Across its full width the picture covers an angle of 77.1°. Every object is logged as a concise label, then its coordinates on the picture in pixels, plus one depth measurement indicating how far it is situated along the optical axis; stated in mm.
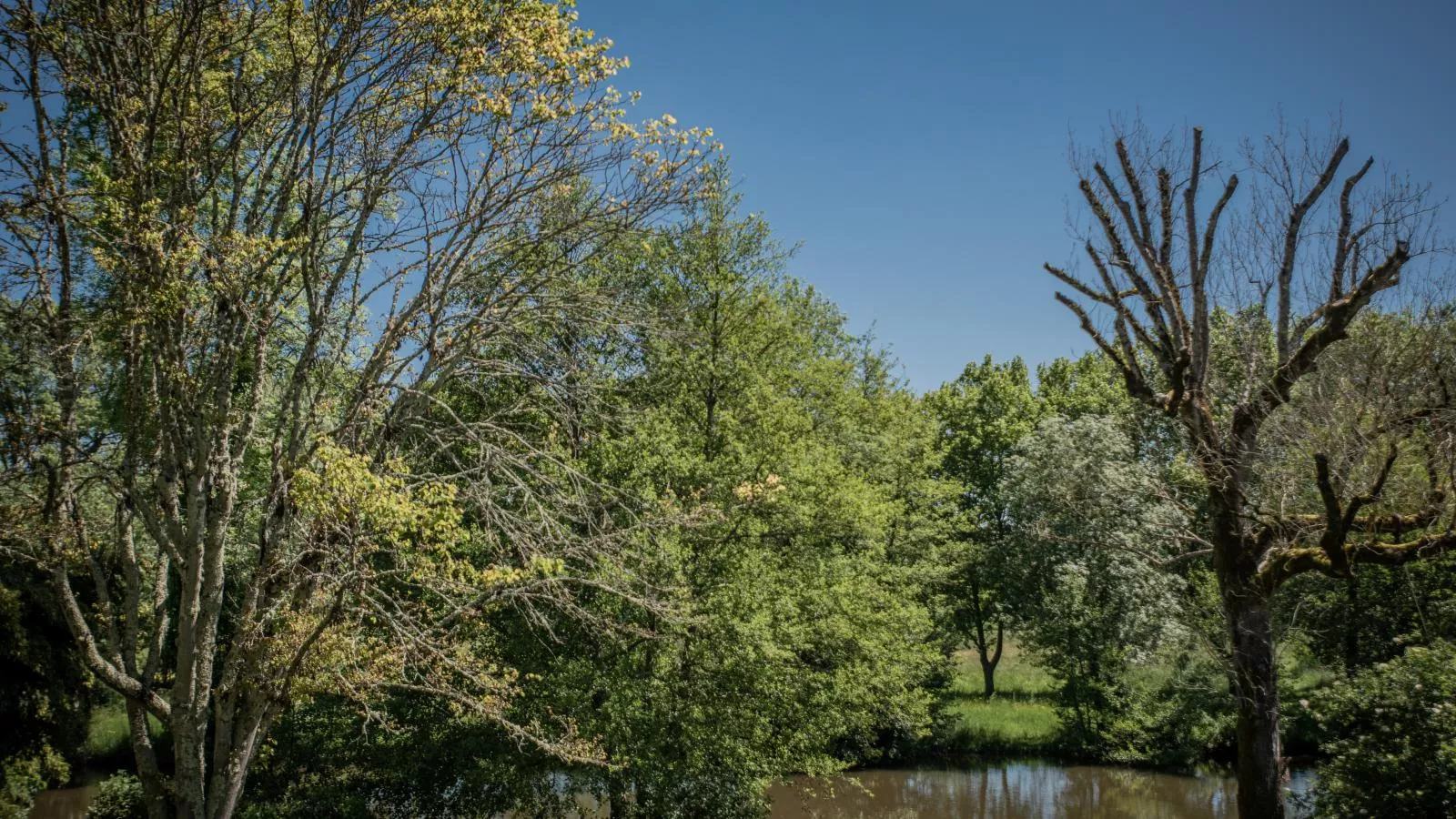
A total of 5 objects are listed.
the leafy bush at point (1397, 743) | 9414
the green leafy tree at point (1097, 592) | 20797
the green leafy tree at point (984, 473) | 27250
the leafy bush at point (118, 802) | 13750
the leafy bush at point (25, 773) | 15609
